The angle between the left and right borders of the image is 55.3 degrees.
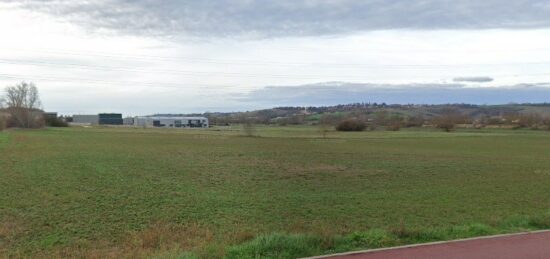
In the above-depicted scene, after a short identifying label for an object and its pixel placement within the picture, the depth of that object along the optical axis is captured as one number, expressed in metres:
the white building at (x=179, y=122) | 190.25
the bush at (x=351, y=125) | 122.94
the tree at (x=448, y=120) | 126.12
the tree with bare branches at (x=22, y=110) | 131.00
